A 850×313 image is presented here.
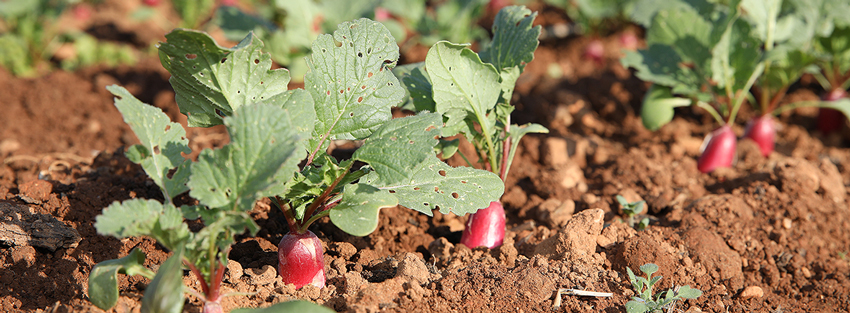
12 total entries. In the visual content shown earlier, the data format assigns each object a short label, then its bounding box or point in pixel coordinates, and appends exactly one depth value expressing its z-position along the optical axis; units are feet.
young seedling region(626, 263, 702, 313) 5.80
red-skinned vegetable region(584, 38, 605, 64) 15.49
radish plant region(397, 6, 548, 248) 6.50
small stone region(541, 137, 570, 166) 10.26
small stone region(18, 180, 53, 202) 6.95
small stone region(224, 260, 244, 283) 6.13
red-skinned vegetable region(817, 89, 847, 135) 12.16
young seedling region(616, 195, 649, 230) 7.41
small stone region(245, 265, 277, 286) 6.18
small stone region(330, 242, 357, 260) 6.99
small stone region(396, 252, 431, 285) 6.28
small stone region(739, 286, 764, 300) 6.70
